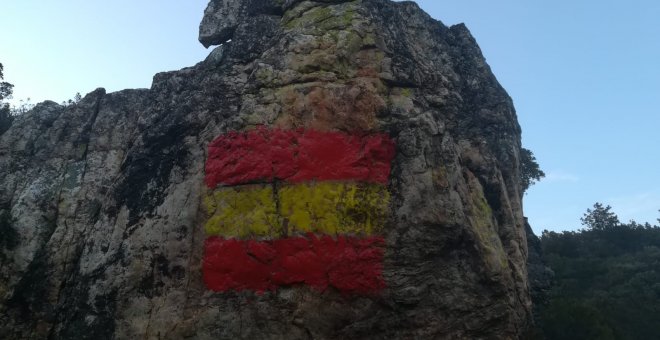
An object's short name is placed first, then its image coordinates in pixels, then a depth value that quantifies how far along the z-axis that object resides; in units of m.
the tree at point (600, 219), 39.81
